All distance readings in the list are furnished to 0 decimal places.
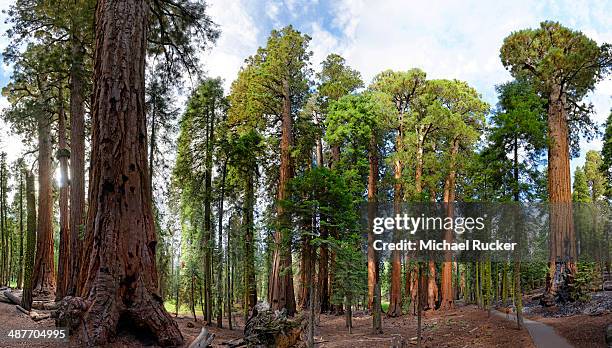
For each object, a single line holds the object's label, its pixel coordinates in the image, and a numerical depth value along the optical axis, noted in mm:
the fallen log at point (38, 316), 11298
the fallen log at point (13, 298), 14316
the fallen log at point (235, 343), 10867
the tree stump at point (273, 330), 9344
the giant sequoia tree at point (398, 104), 22453
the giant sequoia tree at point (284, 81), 18547
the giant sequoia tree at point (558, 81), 17094
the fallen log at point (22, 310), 12066
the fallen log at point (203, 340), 6690
